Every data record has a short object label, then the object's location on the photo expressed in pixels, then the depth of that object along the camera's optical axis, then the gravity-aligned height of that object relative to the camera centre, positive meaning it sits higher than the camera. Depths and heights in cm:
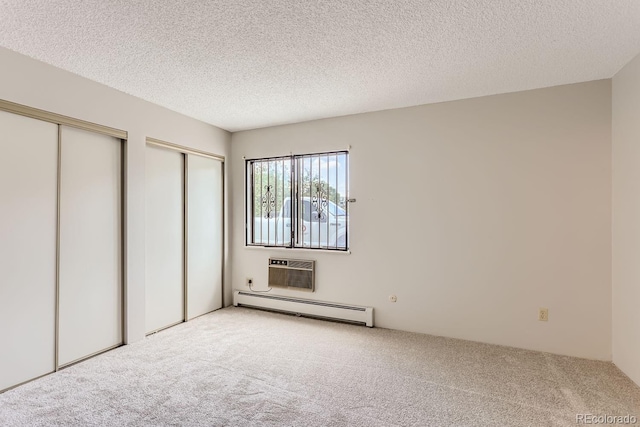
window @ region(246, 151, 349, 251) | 397 +20
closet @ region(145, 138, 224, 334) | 352 -22
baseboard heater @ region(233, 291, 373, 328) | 373 -116
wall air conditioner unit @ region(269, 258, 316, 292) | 407 -76
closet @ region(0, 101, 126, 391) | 237 -21
